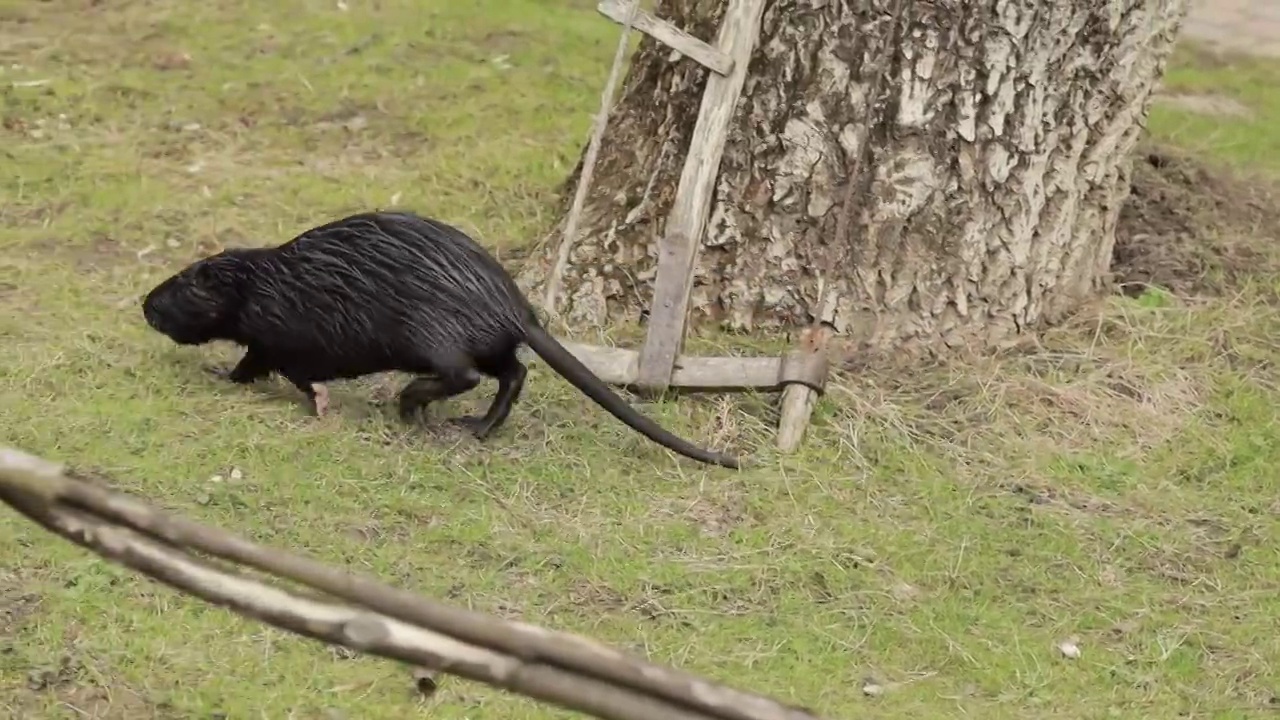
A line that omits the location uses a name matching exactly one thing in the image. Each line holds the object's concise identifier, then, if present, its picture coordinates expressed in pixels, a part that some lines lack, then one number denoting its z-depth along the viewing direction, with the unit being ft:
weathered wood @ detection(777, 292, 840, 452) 13.61
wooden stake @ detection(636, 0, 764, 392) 13.97
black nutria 12.93
